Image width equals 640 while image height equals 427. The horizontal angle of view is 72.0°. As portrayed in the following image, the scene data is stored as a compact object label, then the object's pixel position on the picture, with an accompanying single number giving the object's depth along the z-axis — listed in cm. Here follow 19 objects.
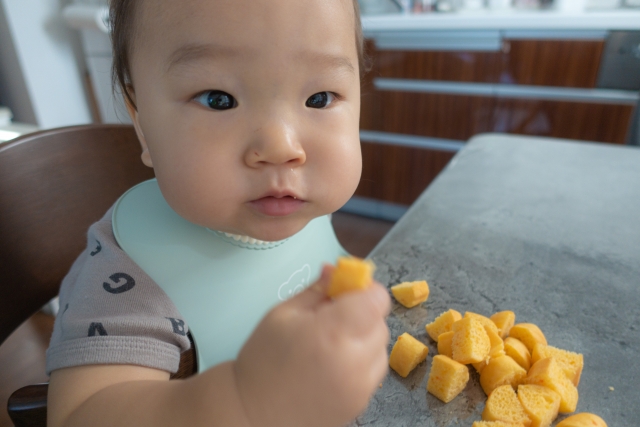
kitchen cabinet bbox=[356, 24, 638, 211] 172
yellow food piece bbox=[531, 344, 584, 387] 46
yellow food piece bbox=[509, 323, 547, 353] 50
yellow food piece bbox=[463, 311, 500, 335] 51
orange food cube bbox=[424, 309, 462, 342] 52
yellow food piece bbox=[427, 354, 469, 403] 45
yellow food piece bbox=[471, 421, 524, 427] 41
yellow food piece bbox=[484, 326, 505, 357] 48
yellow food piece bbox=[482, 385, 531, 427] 42
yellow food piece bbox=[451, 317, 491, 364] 47
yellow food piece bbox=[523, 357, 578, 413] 44
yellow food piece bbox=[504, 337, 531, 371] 49
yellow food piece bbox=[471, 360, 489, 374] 48
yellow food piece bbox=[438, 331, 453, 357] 50
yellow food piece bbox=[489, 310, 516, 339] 52
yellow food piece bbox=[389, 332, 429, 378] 48
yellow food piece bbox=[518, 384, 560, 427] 42
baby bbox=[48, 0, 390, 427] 36
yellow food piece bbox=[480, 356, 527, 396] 46
